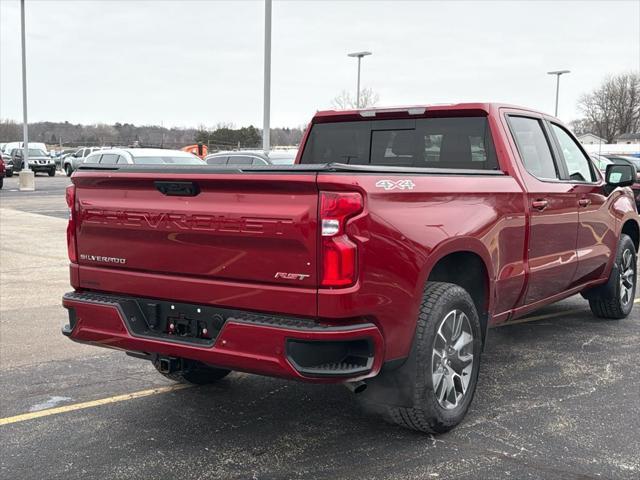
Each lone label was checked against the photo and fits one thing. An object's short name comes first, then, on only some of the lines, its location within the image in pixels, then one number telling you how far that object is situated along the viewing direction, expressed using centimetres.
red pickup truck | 328
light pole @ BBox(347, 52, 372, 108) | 3453
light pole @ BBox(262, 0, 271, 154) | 1611
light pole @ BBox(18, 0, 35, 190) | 2761
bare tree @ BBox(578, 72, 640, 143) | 9325
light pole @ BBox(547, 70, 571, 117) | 4316
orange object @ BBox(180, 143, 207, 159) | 2717
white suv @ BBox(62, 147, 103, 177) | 4209
